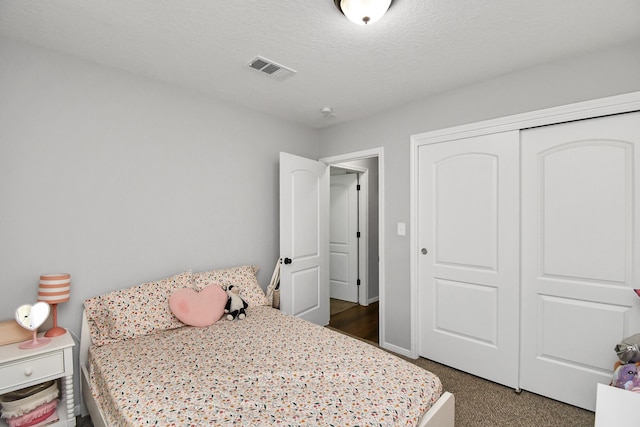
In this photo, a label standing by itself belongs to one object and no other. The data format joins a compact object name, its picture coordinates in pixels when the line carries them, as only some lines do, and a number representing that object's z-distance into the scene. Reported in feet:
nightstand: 5.26
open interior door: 10.18
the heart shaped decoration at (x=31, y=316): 5.63
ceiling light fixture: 4.76
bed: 4.22
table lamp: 5.99
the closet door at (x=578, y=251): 6.41
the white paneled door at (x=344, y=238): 15.30
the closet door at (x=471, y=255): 7.80
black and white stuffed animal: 7.93
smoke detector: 9.96
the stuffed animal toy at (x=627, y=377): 5.21
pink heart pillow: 7.30
